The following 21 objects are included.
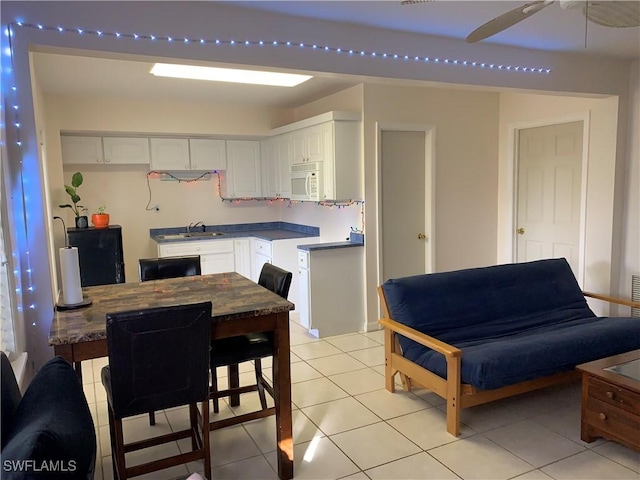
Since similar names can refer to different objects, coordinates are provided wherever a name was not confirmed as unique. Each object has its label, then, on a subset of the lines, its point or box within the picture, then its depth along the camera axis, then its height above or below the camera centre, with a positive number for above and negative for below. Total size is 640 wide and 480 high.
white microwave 4.94 +0.14
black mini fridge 5.04 -0.59
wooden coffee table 2.48 -1.17
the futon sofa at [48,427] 1.21 -0.71
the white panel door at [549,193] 4.80 -0.05
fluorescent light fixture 3.96 +1.07
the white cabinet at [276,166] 5.70 +0.36
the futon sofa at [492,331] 2.86 -1.00
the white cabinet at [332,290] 4.72 -0.99
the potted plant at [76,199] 5.07 +0.00
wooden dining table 2.14 -0.60
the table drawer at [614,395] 2.46 -1.14
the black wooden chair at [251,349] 2.66 -0.88
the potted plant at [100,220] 5.28 -0.24
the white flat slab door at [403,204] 4.93 -0.13
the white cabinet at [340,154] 4.66 +0.39
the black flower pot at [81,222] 5.21 -0.25
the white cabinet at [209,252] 5.51 -0.67
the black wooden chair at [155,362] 2.05 -0.75
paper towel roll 2.51 -0.41
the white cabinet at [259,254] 5.59 -0.73
